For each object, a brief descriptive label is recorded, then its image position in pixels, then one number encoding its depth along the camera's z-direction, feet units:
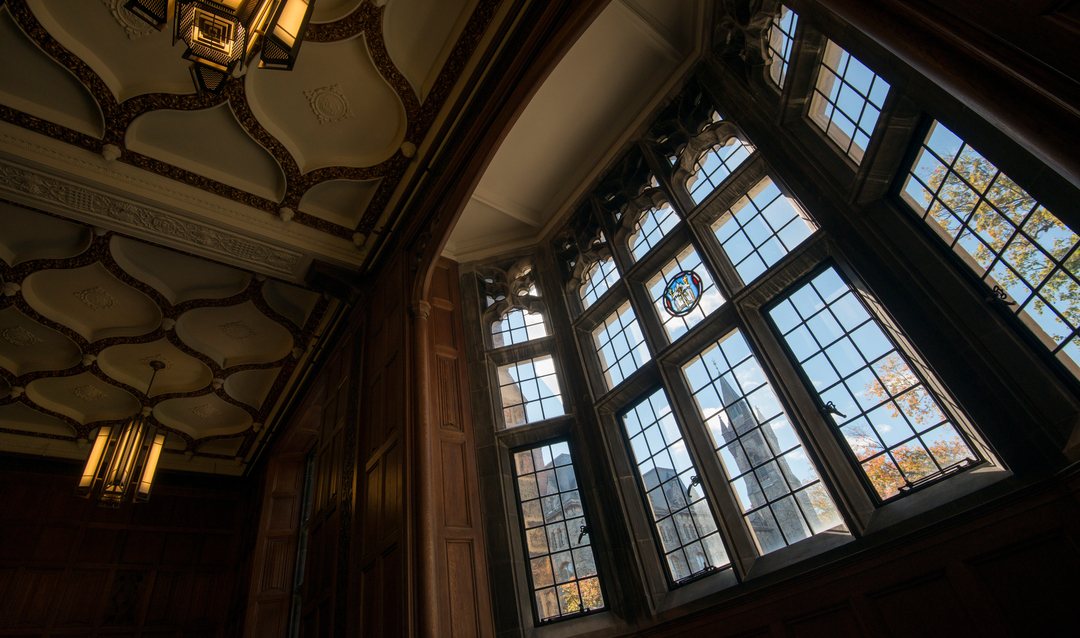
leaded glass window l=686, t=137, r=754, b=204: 15.80
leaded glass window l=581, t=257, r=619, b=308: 19.22
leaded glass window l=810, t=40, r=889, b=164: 11.84
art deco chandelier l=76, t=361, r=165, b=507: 18.88
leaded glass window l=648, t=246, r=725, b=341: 15.26
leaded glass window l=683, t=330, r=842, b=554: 11.81
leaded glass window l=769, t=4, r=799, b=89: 14.01
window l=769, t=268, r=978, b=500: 10.26
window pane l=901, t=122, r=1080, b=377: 8.68
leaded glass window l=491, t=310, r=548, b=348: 20.62
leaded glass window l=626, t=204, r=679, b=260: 17.84
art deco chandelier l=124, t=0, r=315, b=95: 7.82
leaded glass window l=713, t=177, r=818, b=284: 13.60
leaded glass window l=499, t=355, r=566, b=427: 18.25
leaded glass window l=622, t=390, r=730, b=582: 13.38
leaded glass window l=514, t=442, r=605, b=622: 14.78
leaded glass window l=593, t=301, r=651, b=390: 17.01
